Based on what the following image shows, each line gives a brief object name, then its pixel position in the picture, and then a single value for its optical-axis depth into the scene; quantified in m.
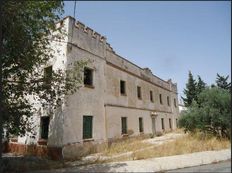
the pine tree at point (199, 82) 30.79
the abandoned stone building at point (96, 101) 12.14
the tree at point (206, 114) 11.01
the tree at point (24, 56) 7.32
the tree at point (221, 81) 16.89
